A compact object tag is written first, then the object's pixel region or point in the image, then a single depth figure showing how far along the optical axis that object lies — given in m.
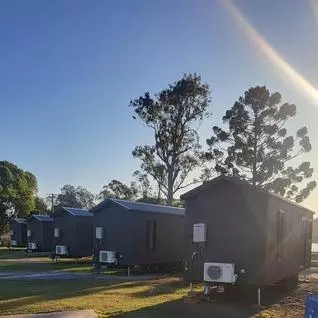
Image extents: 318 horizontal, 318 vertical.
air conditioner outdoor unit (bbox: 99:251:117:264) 16.40
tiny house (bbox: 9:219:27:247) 32.86
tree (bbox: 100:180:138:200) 38.52
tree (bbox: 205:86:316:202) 25.65
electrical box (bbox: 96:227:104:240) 16.88
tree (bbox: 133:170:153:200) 34.74
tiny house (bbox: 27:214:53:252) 26.06
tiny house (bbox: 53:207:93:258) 21.22
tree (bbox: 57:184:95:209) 67.72
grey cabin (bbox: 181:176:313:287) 9.60
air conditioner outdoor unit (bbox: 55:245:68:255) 21.17
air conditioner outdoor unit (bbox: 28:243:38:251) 26.25
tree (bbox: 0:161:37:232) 37.44
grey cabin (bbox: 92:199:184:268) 16.40
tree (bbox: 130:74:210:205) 29.05
